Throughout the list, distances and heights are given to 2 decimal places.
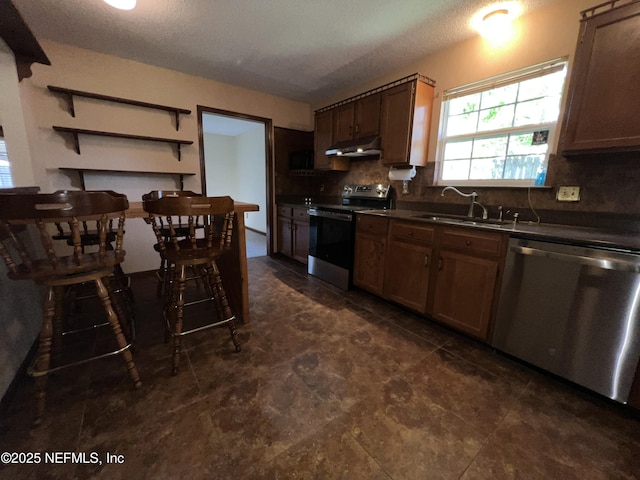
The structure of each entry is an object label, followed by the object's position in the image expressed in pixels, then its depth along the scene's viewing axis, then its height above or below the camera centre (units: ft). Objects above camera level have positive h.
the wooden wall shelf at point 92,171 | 8.79 +0.54
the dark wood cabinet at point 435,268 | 5.95 -1.96
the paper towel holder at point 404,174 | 9.10 +0.72
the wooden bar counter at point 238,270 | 6.42 -2.16
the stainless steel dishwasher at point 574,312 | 4.28 -2.09
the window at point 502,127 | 6.59 +2.01
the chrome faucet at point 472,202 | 7.35 -0.17
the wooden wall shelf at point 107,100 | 8.27 +3.01
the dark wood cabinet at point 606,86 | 4.59 +2.15
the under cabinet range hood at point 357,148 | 9.34 +1.72
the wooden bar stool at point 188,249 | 4.75 -1.33
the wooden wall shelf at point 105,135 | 8.49 +1.81
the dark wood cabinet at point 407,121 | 8.30 +2.43
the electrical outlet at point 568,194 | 6.05 +0.12
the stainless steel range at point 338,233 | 9.32 -1.54
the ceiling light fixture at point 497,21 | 6.31 +4.52
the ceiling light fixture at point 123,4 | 5.73 +4.11
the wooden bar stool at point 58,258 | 3.59 -1.18
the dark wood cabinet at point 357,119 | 9.43 +2.88
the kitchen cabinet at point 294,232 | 11.72 -1.98
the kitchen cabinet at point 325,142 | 11.44 +2.26
